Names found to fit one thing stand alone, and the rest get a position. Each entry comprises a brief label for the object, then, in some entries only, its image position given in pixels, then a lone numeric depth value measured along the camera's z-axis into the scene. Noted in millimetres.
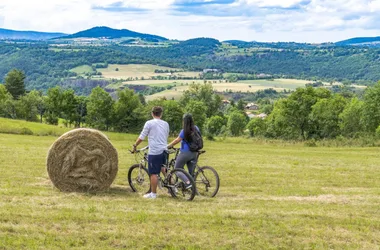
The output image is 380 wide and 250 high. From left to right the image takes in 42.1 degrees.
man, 12641
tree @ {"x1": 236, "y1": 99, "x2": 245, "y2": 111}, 158750
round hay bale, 13422
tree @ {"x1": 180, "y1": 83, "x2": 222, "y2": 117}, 124312
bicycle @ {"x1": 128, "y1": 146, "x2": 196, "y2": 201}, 12609
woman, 12773
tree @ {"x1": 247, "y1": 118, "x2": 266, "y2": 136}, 112125
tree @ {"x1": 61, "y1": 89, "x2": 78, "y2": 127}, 95875
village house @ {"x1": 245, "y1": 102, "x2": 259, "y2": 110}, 180125
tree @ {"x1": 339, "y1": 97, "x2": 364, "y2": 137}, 72125
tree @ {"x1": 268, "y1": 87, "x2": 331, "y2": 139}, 75000
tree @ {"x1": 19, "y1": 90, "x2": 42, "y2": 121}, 96294
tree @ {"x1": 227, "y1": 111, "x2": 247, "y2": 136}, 121938
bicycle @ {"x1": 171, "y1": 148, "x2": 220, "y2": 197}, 13109
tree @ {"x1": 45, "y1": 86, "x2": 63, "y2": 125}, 95438
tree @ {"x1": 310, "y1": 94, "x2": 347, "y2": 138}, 73312
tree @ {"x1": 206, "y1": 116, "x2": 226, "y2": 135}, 117062
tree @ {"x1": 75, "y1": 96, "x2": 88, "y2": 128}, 97938
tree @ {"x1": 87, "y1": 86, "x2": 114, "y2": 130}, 90188
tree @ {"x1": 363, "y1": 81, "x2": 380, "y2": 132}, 67688
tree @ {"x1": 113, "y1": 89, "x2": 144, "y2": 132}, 90625
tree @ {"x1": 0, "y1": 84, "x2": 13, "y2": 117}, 93188
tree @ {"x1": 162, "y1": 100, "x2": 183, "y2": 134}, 90250
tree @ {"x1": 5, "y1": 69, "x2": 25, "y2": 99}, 111000
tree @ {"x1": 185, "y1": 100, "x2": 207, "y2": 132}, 96938
